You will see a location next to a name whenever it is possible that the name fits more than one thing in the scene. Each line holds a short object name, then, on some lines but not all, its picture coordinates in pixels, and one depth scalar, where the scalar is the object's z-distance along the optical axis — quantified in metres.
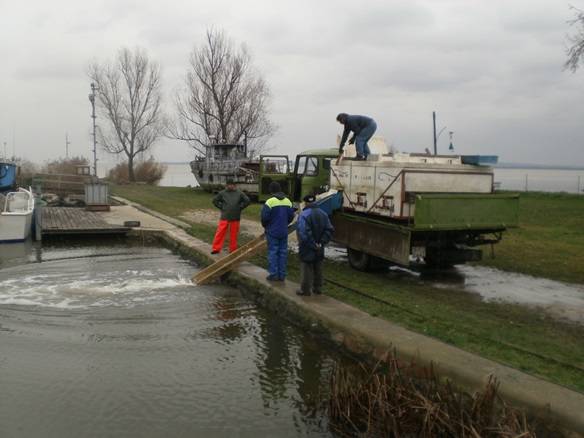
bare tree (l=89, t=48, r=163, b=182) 53.34
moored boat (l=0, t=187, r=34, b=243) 14.89
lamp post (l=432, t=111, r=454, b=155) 13.96
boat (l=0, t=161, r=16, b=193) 23.42
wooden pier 15.88
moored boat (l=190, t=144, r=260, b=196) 29.69
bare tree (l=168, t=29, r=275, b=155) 41.16
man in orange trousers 11.55
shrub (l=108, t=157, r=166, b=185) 52.59
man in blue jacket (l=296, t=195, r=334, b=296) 8.02
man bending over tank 11.16
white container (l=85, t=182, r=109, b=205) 22.09
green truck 9.45
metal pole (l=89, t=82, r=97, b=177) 29.05
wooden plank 10.16
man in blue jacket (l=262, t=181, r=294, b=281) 9.23
